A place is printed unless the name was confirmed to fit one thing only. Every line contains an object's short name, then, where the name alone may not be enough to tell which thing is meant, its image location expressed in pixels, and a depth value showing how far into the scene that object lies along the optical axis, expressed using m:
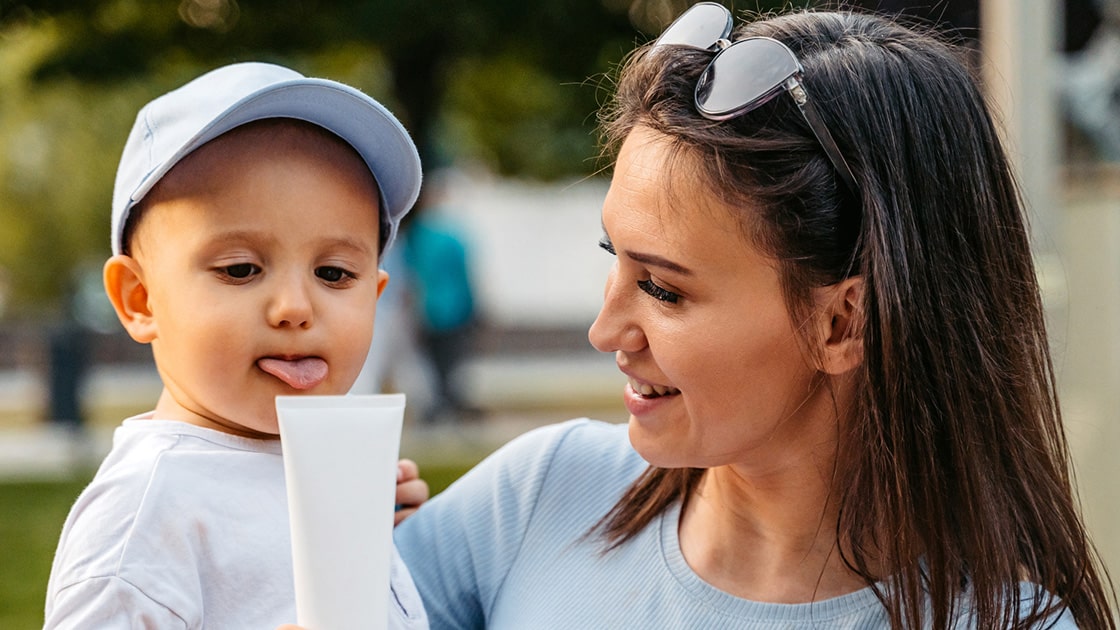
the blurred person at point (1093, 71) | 4.21
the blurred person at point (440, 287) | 10.05
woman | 1.86
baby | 1.71
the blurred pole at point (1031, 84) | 3.87
